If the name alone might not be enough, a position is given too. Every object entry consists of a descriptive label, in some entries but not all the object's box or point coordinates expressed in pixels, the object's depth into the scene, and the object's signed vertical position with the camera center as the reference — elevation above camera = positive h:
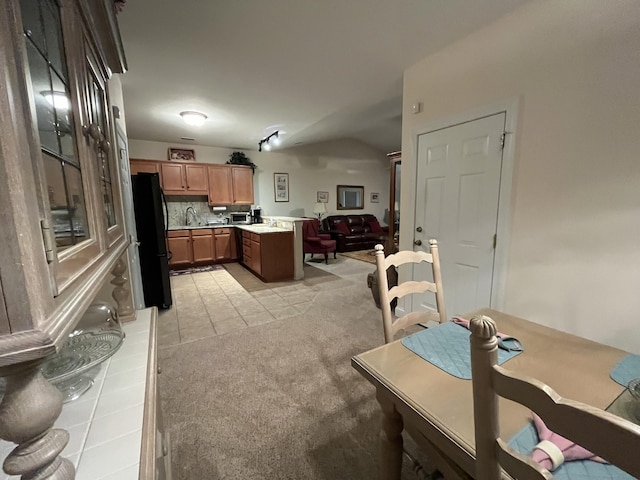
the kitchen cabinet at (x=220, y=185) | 5.63 +0.44
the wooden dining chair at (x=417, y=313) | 0.90 -0.50
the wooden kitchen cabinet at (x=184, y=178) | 5.21 +0.55
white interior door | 2.14 -0.01
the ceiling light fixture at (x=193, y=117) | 3.73 +1.25
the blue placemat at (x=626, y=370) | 0.86 -0.57
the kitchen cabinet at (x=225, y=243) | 5.58 -0.81
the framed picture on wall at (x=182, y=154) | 5.57 +1.10
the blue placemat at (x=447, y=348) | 0.95 -0.58
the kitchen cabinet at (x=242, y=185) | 5.88 +0.45
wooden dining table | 0.71 -0.59
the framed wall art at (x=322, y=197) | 7.27 +0.19
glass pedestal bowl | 0.82 -0.53
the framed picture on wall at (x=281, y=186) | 6.63 +0.47
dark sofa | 6.75 -0.73
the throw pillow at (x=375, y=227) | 7.54 -0.67
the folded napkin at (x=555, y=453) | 0.61 -0.58
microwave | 6.08 -0.30
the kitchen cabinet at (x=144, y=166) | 4.95 +0.77
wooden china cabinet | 0.37 -0.02
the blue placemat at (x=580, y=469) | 0.59 -0.61
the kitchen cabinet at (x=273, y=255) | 4.31 -0.83
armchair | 5.71 -0.81
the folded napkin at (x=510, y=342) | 1.04 -0.56
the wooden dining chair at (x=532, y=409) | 0.33 -0.31
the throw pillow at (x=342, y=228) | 6.83 -0.62
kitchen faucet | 5.79 -0.17
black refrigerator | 2.99 -0.38
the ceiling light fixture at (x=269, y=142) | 5.19 +1.33
